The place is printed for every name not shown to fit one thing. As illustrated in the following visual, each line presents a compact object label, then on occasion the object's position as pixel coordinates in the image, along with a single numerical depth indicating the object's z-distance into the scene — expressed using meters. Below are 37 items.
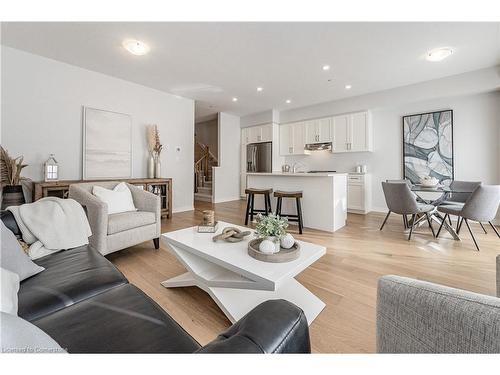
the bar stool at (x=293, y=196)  3.33
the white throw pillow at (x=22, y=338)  0.40
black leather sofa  0.58
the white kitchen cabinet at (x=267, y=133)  6.34
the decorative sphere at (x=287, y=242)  1.50
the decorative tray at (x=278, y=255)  1.38
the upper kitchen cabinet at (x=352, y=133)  4.95
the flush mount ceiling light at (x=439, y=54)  3.02
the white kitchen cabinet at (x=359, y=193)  4.80
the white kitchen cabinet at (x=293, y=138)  6.01
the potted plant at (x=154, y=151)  4.37
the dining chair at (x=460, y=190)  3.40
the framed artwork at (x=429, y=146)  4.19
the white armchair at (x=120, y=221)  2.12
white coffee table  1.29
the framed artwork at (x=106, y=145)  3.69
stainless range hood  5.50
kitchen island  3.36
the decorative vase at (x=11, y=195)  2.83
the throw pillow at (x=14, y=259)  1.11
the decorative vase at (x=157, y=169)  4.39
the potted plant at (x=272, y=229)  1.52
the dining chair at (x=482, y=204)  2.65
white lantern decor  3.20
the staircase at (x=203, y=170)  7.30
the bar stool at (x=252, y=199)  3.73
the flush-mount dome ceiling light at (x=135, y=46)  2.82
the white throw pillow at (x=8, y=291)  0.76
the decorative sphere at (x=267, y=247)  1.41
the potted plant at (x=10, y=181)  2.84
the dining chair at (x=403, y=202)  3.01
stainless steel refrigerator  6.41
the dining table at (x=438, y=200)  3.07
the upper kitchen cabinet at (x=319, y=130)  5.48
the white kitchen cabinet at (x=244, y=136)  6.91
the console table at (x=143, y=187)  2.96
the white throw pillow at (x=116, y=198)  2.53
